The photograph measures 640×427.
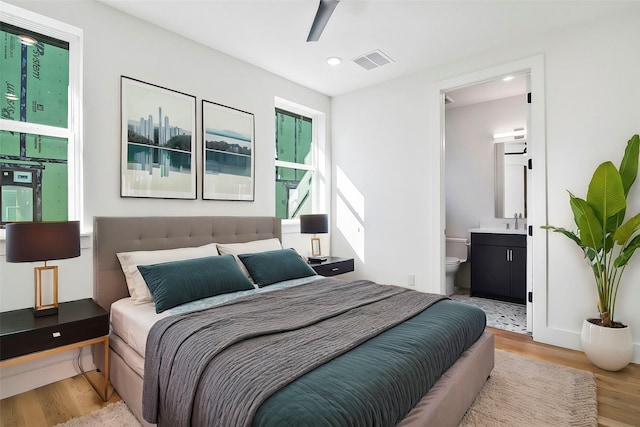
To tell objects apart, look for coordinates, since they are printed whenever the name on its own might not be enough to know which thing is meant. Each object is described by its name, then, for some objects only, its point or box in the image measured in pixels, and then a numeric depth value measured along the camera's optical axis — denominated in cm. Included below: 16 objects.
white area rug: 190
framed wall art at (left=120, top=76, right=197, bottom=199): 275
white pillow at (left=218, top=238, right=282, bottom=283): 300
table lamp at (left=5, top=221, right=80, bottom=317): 191
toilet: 452
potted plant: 247
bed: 144
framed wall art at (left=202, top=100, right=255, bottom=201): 328
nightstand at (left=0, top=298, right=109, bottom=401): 181
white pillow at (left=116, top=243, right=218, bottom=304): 235
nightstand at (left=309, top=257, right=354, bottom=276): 368
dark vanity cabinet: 421
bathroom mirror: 469
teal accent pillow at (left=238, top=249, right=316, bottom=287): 280
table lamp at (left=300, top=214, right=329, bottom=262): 388
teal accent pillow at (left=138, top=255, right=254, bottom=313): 219
